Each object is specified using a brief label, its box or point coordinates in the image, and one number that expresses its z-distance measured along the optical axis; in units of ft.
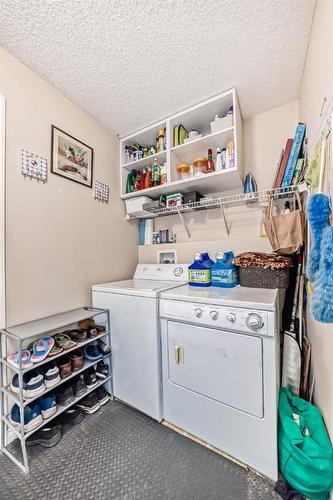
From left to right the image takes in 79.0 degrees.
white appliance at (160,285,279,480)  3.34
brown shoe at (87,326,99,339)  5.03
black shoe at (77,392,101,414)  4.84
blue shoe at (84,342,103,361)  4.98
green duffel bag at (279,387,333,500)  2.97
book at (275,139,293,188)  4.95
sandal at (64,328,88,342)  4.85
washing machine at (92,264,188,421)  4.48
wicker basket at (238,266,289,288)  4.65
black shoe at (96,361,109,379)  5.17
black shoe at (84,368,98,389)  4.92
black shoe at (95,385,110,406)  5.12
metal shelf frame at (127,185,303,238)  5.12
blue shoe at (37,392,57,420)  4.03
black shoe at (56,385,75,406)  4.38
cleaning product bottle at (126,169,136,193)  7.09
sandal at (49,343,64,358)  4.09
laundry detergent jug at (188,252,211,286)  5.24
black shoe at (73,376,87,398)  4.66
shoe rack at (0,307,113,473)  3.59
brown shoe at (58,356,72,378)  4.40
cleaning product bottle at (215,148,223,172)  5.49
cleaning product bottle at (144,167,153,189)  6.66
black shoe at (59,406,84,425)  4.53
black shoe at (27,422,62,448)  4.02
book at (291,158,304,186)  4.82
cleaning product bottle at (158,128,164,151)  6.39
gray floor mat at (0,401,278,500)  3.24
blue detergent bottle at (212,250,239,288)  5.07
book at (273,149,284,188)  5.13
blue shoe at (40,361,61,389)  4.06
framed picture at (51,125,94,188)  5.08
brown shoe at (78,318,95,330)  5.51
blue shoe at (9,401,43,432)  3.77
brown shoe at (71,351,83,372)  4.66
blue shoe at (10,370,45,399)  3.75
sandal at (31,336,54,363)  3.88
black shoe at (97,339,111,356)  5.20
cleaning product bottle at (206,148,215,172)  5.78
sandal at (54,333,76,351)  4.42
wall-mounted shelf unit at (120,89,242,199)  5.31
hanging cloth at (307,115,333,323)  1.56
